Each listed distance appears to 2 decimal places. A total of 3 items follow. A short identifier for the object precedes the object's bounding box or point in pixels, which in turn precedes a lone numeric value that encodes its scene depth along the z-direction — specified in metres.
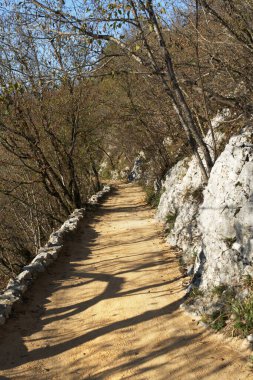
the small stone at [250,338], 5.66
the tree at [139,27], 8.37
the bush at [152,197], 18.98
